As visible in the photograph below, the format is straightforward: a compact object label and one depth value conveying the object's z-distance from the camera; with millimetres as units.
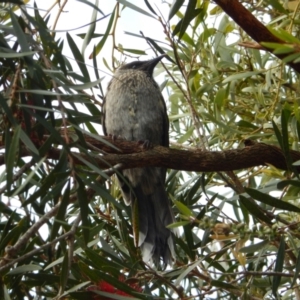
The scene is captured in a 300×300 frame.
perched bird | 7636
